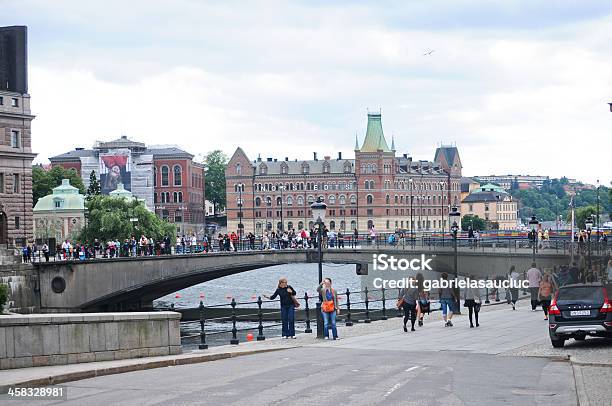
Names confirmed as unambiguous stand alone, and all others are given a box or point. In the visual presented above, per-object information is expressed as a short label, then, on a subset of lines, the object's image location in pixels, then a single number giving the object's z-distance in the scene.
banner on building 196.62
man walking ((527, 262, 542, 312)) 44.77
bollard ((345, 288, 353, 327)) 39.79
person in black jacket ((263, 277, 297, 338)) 33.69
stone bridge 71.62
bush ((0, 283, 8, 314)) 58.54
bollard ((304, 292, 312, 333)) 36.84
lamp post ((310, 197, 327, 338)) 38.19
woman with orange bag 32.41
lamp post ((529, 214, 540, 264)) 66.31
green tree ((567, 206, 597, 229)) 194.31
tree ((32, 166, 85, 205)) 164.75
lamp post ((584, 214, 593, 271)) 60.06
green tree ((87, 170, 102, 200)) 174.99
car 27.30
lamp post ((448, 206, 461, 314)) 45.41
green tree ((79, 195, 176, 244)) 116.75
